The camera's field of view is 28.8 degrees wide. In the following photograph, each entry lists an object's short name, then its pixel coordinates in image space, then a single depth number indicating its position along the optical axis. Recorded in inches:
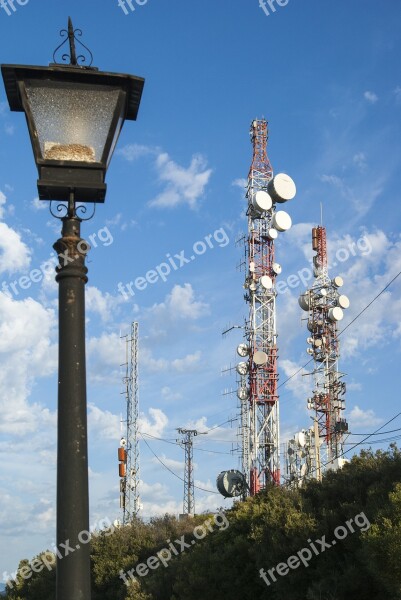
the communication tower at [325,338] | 1973.4
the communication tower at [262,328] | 1587.1
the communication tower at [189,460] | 2209.6
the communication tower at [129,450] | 1597.1
